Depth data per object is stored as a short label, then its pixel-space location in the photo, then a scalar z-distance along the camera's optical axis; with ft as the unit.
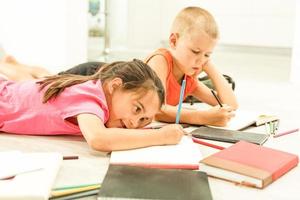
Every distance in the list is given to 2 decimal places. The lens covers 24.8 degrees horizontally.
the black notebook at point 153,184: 4.43
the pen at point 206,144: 5.84
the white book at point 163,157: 5.08
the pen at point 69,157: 5.40
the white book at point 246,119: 6.64
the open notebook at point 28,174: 4.39
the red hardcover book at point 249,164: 4.89
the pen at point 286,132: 6.47
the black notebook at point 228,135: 6.01
